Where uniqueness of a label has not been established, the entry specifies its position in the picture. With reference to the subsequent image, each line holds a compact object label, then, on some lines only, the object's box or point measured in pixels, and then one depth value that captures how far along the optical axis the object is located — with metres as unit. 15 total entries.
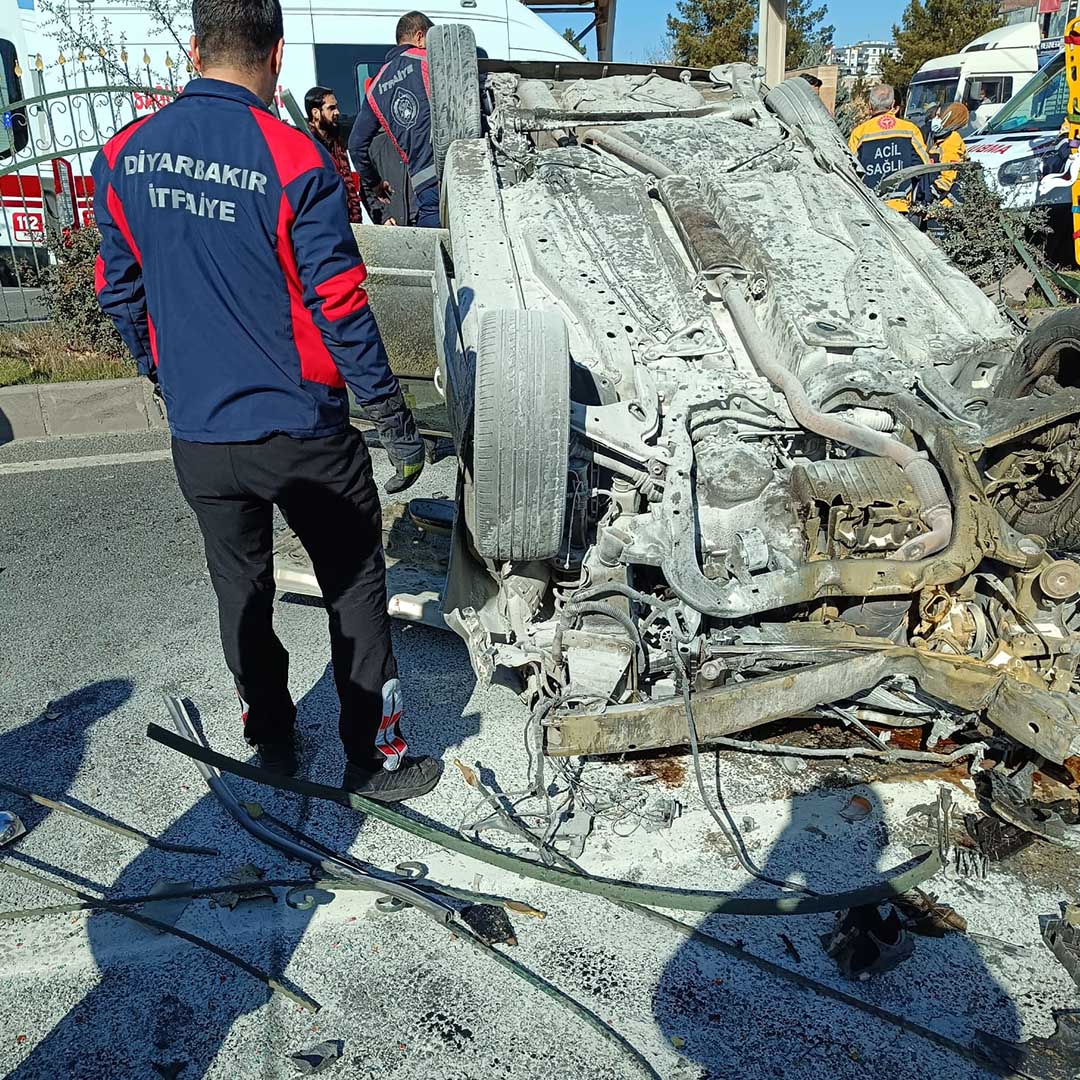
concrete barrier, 6.44
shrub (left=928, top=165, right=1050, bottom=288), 8.16
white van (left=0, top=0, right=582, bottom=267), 8.52
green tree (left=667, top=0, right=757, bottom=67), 21.05
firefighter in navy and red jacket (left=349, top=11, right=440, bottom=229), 5.79
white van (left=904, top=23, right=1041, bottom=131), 16.06
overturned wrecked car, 2.73
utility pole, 7.66
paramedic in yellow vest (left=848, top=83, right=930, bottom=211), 8.45
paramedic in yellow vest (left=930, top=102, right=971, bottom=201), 8.65
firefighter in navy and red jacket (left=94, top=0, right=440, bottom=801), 2.48
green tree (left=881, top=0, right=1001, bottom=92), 22.78
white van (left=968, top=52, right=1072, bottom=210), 9.20
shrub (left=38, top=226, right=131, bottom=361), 7.19
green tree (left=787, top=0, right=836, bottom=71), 21.86
